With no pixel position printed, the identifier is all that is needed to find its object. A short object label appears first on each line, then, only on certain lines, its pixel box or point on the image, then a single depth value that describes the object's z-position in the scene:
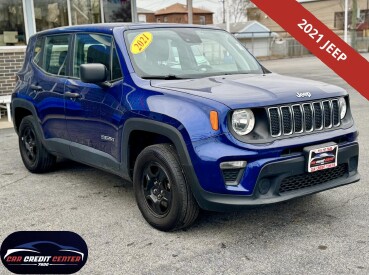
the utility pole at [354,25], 42.00
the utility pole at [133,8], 13.11
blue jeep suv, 3.49
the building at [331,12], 64.12
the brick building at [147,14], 55.86
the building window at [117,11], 12.86
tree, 70.94
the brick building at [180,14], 68.00
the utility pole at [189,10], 15.62
